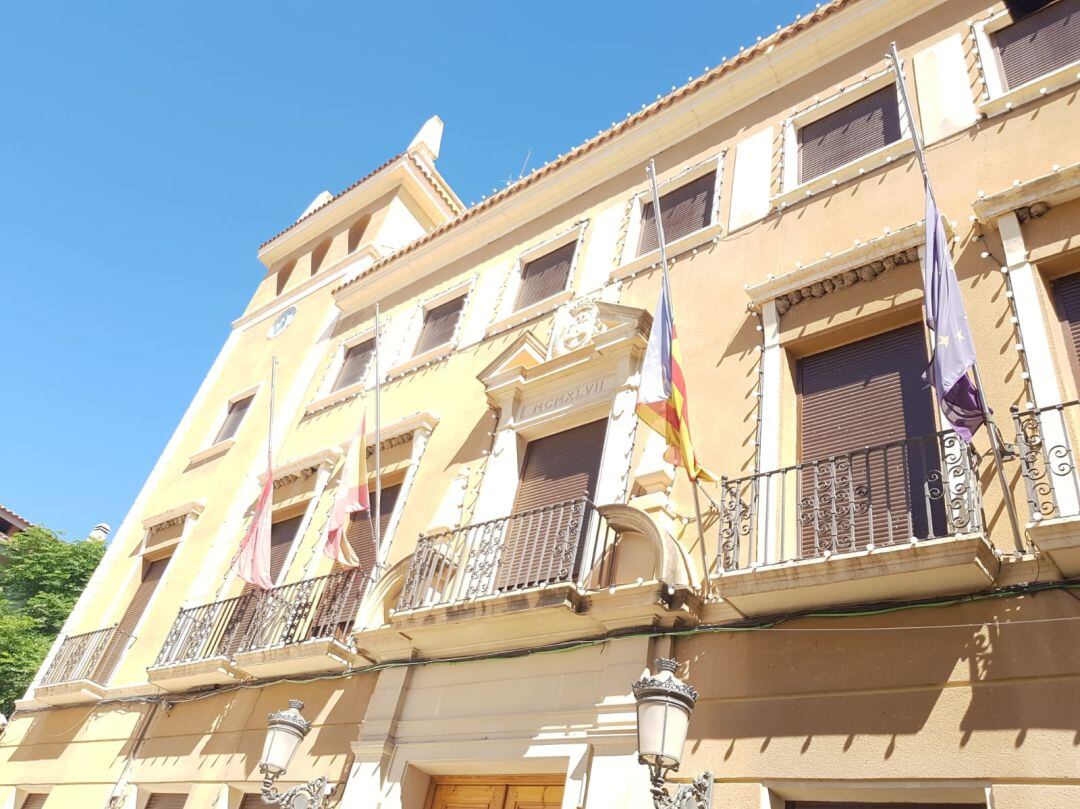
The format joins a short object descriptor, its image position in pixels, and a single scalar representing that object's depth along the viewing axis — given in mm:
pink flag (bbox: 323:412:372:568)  8500
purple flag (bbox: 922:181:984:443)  4961
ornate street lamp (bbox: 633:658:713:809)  4613
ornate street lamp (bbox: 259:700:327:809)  6660
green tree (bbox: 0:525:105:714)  18141
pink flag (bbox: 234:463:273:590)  9172
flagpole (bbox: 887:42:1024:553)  4910
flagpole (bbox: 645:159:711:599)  6177
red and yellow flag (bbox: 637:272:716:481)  6289
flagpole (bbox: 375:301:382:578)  8851
